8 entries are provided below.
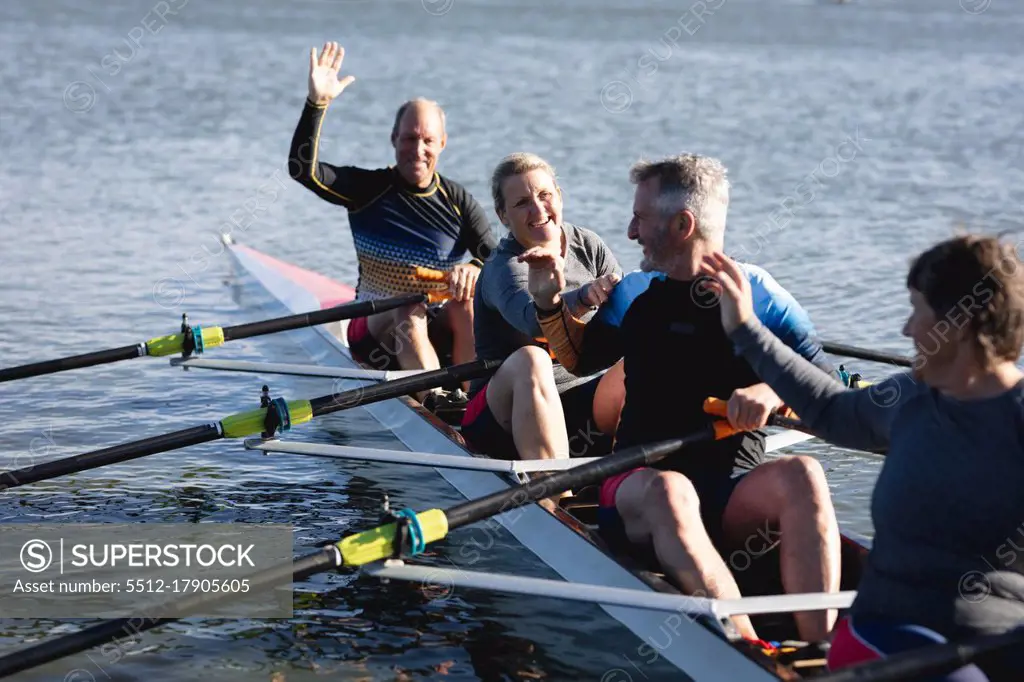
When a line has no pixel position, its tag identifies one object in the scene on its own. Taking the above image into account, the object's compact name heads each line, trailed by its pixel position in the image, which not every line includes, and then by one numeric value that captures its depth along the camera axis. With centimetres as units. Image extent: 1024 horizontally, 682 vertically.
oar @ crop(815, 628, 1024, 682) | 655
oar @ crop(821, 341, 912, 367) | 1467
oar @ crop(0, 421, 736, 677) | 788
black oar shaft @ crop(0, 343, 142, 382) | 1406
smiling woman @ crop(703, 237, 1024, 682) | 649
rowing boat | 824
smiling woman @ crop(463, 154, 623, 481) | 1146
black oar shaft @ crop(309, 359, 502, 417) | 1277
